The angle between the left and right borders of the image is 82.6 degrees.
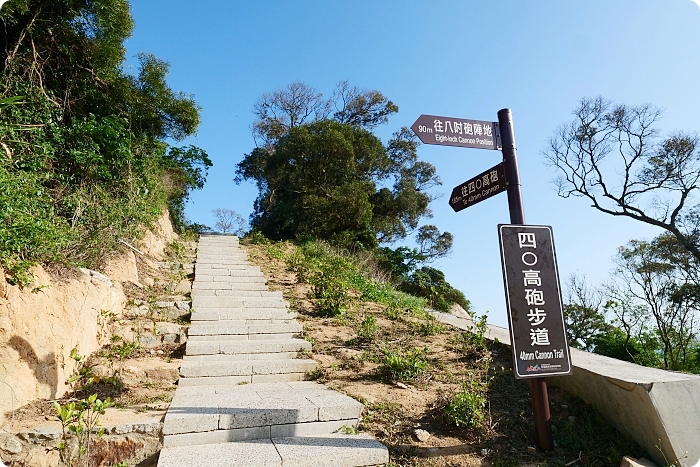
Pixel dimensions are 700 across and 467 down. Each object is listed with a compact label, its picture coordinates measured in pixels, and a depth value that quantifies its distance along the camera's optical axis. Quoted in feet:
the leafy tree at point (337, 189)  44.80
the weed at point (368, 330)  17.26
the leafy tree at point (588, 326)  39.45
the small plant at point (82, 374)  12.04
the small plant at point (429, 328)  18.03
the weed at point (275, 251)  34.55
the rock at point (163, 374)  13.25
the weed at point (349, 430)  10.34
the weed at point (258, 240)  41.45
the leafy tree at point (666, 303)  40.80
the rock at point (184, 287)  22.22
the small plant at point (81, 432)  7.97
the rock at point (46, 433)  8.87
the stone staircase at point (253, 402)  9.05
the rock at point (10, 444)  8.72
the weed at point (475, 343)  15.10
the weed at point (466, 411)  10.07
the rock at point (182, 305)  19.11
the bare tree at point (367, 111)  63.36
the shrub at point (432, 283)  47.09
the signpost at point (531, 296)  9.52
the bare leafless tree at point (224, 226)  72.54
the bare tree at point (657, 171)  45.06
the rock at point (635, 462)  8.56
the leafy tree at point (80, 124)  17.21
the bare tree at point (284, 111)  67.51
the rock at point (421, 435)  9.84
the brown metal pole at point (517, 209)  9.70
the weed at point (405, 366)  13.41
